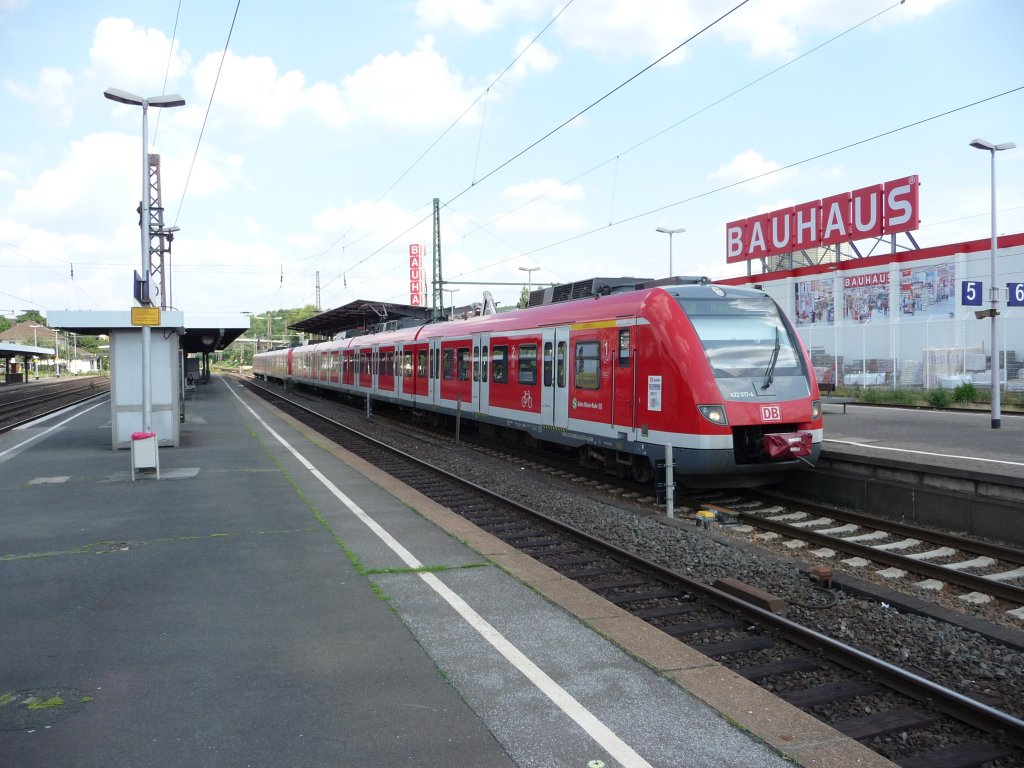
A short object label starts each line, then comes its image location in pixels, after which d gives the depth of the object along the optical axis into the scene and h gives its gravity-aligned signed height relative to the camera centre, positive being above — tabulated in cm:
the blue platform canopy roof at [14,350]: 4847 +141
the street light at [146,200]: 1331 +293
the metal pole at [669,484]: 942 -146
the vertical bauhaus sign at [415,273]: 5769 +722
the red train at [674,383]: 952 -24
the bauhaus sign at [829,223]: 3169 +659
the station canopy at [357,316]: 3301 +268
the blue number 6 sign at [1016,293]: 2084 +197
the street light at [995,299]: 1599 +146
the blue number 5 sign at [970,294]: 1812 +168
